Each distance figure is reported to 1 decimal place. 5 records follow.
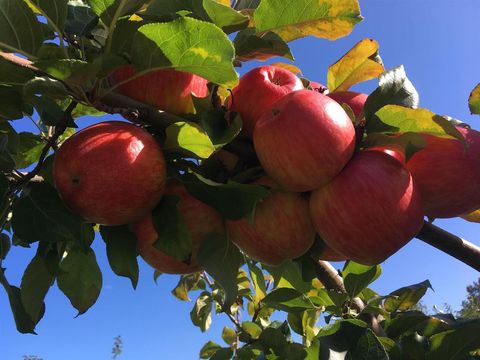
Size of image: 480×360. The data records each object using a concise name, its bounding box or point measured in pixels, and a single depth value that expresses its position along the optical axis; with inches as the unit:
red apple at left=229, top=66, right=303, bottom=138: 13.1
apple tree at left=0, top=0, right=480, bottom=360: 11.2
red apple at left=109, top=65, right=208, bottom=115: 12.7
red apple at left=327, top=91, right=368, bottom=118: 13.6
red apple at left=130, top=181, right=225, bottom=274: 12.5
